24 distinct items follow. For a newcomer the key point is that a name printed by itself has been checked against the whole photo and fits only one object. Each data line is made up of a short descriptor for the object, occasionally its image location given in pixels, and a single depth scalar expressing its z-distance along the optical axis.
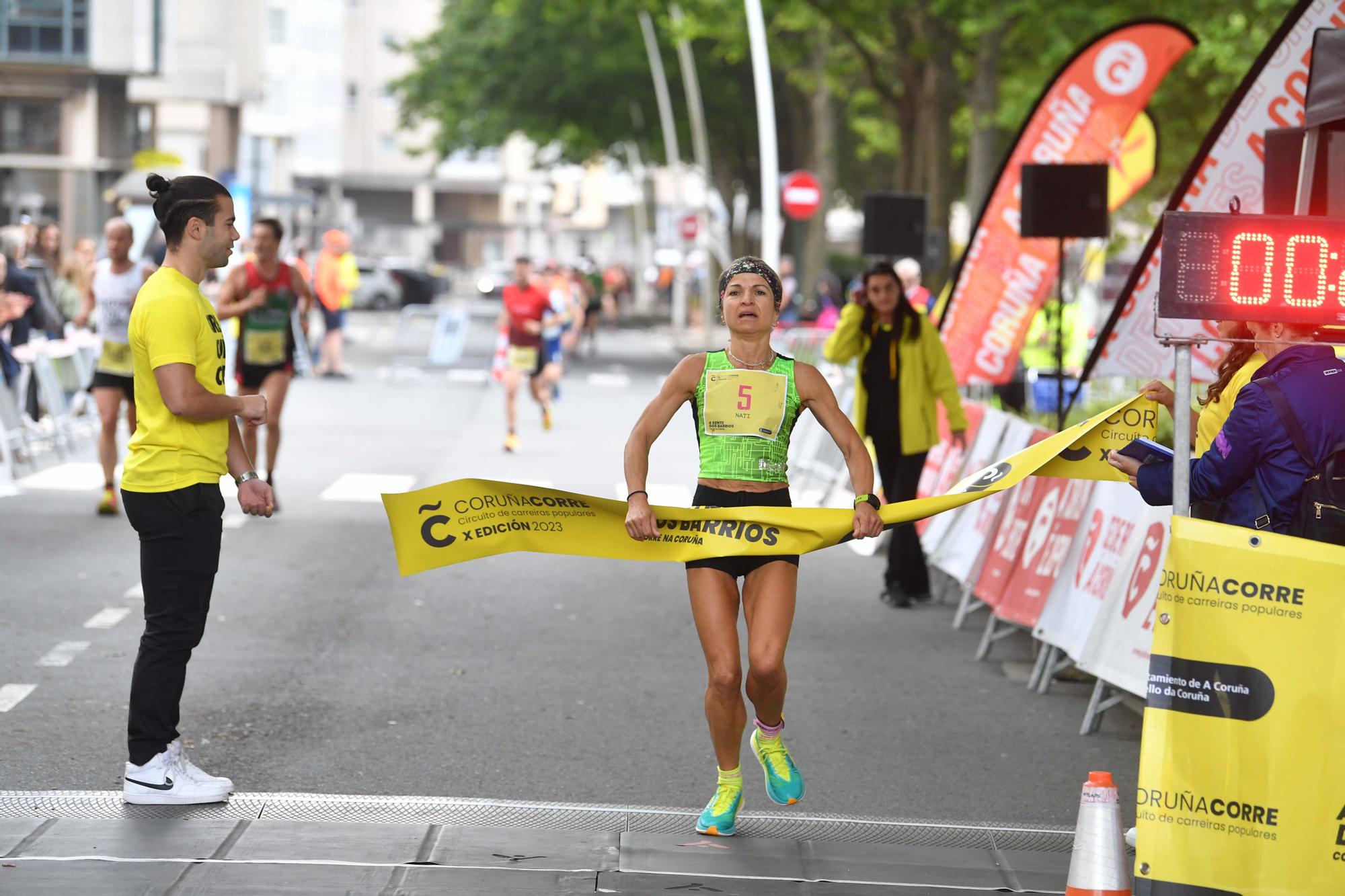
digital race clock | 10.57
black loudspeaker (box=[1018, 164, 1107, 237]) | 24.19
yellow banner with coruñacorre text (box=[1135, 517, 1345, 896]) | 9.63
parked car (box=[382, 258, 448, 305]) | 123.37
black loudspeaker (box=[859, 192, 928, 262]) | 30.92
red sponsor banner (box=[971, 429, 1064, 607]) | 19.62
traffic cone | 9.67
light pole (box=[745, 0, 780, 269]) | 48.47
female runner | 12.02
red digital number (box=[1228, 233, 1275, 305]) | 10.66
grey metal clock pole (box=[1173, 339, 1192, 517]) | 10.59
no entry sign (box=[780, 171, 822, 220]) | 61.12
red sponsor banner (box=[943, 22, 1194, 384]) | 27.80
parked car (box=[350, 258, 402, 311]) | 121.12
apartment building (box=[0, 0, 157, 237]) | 100.75
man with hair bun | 12.34
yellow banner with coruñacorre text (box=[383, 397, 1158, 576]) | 12.06
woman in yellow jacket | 21.59
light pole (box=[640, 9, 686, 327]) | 93.25
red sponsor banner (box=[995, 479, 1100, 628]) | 18.23
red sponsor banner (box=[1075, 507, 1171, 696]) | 15.57
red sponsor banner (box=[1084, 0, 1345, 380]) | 17.97
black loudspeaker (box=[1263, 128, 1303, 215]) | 16.37
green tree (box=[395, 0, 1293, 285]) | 50.25
